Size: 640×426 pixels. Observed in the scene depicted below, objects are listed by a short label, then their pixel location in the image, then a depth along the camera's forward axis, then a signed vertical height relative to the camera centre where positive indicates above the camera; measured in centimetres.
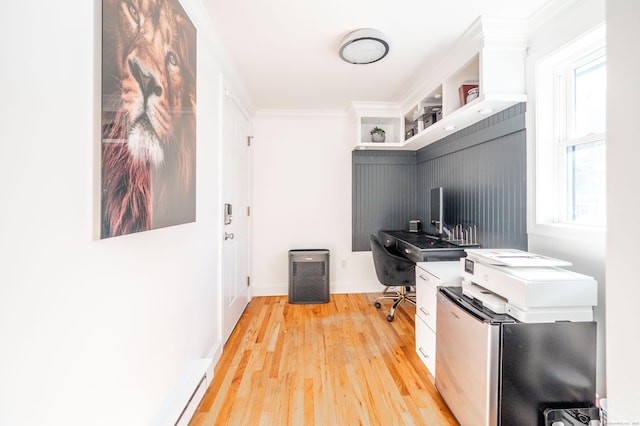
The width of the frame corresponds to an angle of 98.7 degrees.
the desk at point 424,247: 239 -32
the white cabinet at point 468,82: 189 +111
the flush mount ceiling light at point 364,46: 194 +125
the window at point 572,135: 159 +50
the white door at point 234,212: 239 +0
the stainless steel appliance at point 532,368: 126 -72
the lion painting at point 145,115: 92 +39
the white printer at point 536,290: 126 -36
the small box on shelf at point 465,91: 217 +99
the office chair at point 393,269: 293 -61
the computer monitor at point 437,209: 284 +4
